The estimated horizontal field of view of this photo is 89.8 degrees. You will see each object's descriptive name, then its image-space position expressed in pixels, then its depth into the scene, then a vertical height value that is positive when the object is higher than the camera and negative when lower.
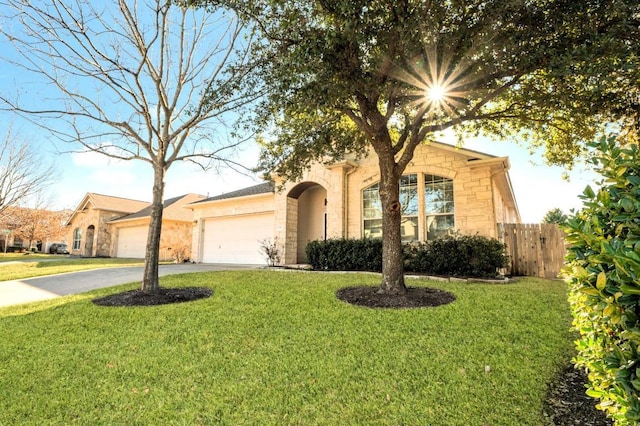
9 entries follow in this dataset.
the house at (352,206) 10.76 +1.67
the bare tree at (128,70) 6.96 +4.05
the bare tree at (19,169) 17.92 +4.61
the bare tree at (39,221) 32.22 +2.43
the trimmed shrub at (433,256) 9.27 -0.32
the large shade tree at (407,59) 5.30 +3.40
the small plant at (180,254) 20.06 -0.58
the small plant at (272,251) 14.10 -0.26
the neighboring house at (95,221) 26.52 +2.00
